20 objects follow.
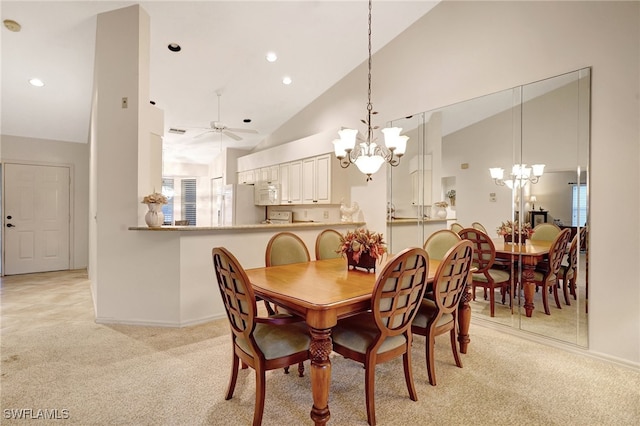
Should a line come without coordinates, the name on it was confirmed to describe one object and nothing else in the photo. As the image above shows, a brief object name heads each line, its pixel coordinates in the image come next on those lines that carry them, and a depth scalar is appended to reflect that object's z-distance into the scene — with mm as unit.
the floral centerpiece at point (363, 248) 2395
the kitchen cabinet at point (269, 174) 6258
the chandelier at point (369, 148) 2518
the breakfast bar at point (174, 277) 3289
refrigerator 6633
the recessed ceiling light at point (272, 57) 4176
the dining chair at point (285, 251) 2822
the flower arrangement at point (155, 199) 3195
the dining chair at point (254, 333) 1730
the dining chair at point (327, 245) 3178
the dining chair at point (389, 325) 1779
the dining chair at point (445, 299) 2143
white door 5598
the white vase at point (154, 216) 3223
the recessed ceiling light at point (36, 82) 4277
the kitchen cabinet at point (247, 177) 6965
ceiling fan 4777
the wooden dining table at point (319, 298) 1712
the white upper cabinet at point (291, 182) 5664
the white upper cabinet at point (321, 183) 4969
